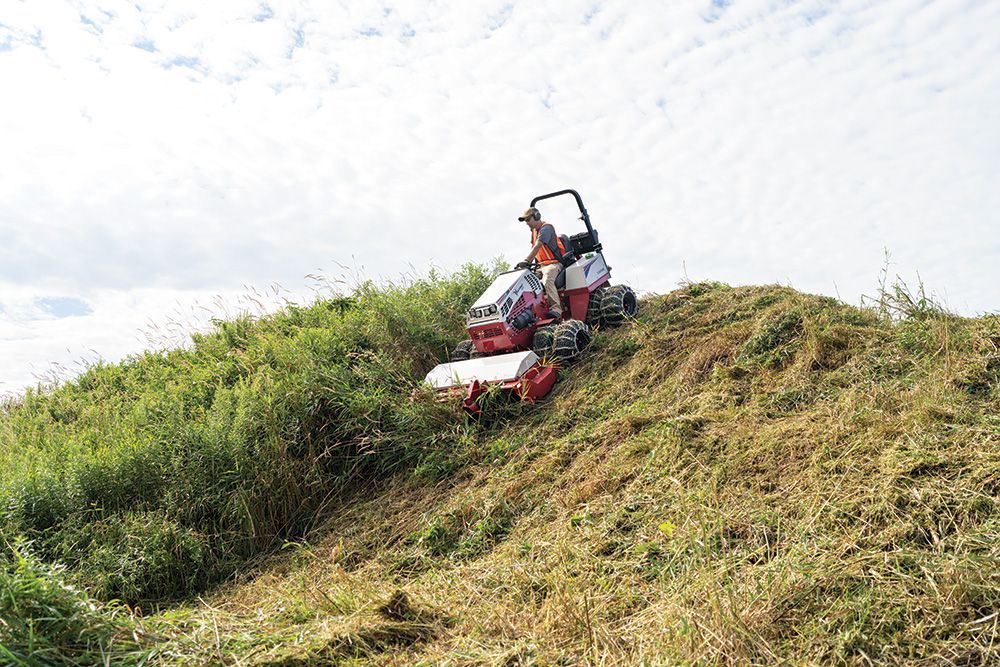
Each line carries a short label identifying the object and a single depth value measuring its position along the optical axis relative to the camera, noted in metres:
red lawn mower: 7.91
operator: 9.48
